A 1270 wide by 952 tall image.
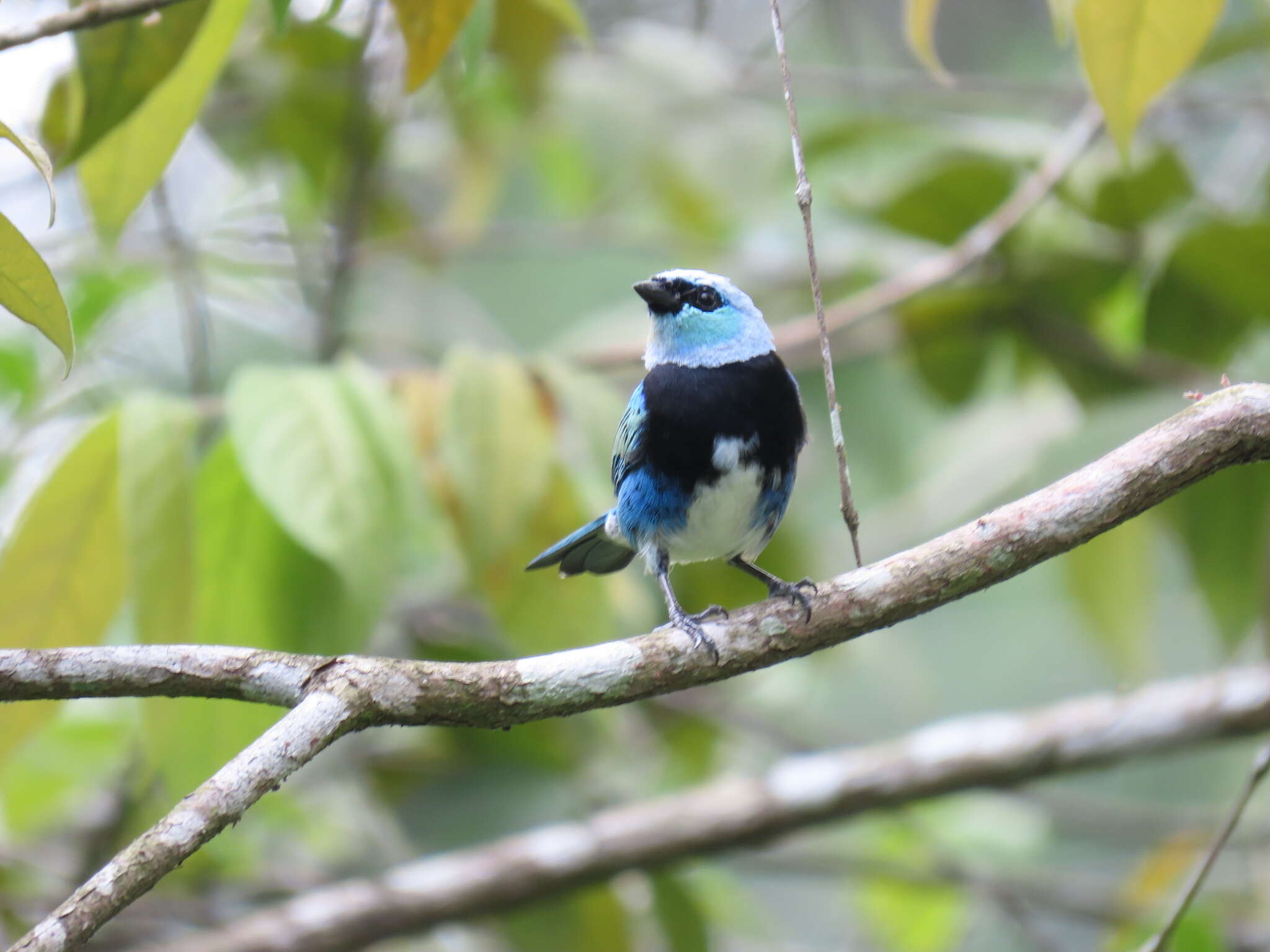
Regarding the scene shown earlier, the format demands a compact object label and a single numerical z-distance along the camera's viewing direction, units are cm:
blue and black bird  551
